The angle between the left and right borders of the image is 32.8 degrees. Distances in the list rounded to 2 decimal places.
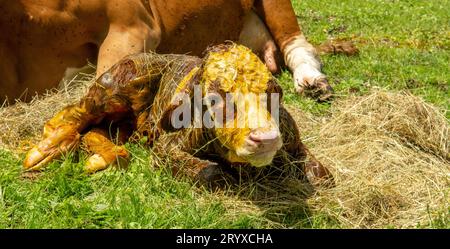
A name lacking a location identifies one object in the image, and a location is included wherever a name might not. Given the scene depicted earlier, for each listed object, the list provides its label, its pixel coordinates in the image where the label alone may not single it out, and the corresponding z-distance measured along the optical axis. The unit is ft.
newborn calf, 11.19
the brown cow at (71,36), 16.71
